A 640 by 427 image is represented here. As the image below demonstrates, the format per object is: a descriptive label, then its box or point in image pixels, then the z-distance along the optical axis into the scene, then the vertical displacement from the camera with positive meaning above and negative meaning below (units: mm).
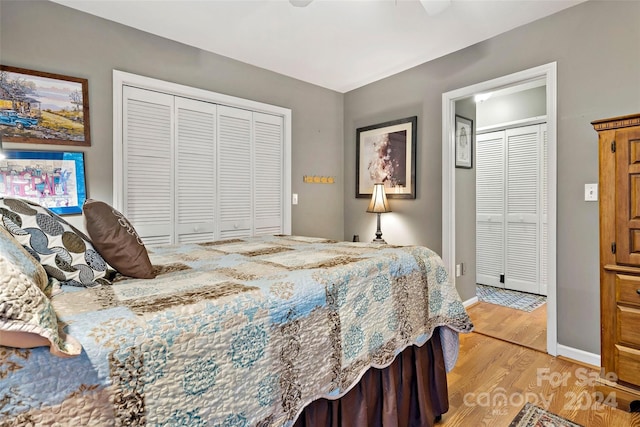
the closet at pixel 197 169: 2672 +419
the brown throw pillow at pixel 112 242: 1146 -99
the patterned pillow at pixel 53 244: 980 -95
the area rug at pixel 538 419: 1647 -1059
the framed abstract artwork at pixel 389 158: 3422 +630
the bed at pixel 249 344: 664 -354
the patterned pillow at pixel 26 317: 575 -189
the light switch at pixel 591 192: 2209 +148
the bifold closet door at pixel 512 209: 3873 +65
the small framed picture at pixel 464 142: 3285 +743
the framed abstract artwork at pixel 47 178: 2113 +243
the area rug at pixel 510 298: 3543 -979
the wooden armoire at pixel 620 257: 1697 -231
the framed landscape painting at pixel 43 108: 2117 +726
